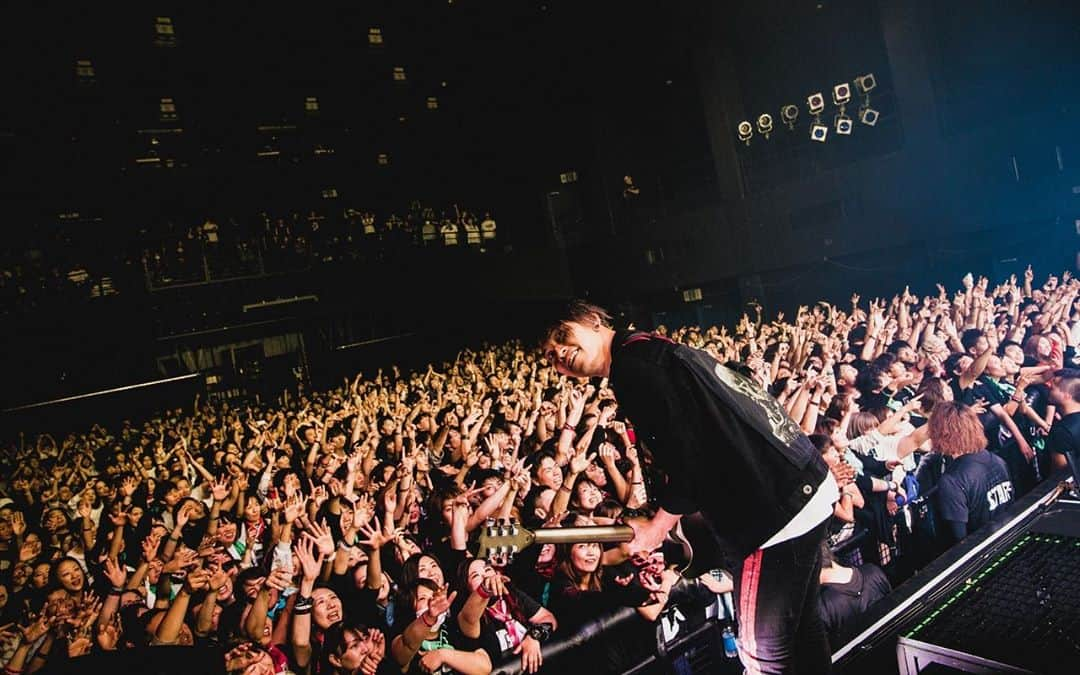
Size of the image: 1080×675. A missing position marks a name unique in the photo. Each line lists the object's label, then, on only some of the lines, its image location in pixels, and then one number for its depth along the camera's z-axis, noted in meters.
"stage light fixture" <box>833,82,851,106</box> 8.47
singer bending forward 1.42
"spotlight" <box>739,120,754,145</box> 9.00
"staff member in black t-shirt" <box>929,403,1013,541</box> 3.27
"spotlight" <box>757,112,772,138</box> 8.91
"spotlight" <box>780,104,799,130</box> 8.74
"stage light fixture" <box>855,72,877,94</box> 8.34
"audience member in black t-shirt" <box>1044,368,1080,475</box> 3.44
